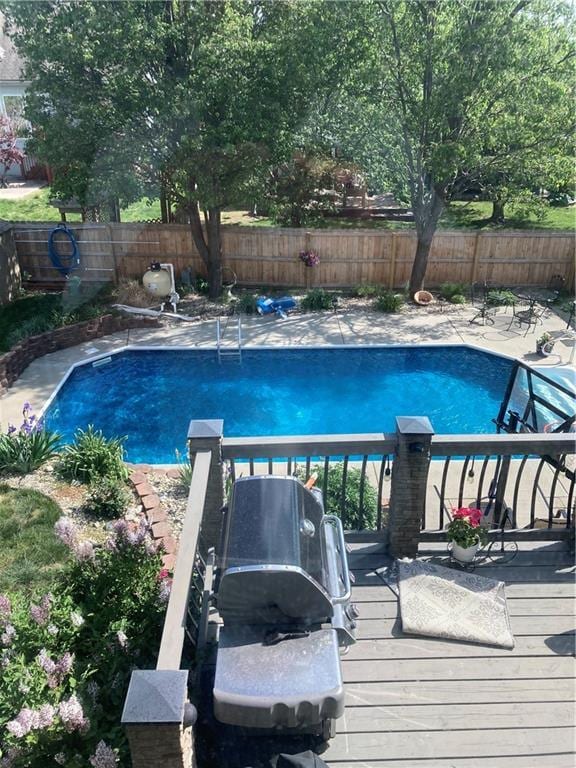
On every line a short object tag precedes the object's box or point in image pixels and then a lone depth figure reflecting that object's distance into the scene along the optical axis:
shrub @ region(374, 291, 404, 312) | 15.40
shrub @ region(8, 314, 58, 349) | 12.83
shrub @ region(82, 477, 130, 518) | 7.37
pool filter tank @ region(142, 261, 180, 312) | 15.15
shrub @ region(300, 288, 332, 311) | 15.48
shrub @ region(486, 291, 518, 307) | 15.34
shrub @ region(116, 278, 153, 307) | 15.11
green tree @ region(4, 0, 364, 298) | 12.00
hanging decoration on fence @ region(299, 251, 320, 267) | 16.02
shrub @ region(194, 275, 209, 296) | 16.31
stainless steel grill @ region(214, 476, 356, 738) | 3.13
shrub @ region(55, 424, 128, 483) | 8.09
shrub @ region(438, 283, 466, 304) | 16.20
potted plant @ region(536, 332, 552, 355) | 12.62
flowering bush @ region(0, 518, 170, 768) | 3.54
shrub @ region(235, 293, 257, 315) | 15.36
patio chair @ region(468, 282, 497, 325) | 14.71
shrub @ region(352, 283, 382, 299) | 16.38
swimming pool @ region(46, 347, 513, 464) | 11.37
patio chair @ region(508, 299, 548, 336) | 14.11
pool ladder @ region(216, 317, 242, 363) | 13.35
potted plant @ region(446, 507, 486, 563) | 4.74
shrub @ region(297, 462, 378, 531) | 7.25
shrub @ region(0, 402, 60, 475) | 8.21
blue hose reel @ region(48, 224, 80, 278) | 15.65
